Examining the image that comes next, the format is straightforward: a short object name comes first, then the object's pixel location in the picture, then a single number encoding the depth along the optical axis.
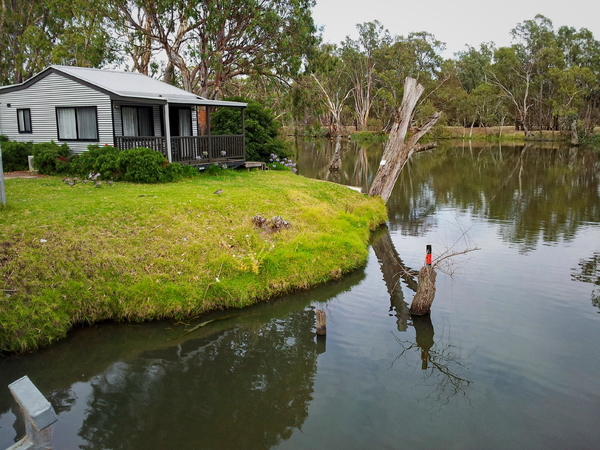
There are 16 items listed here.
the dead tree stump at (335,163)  35.22
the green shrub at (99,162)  18.03
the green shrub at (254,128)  26.27
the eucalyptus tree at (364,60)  75.19
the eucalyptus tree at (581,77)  61.69
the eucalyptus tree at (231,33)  27.86
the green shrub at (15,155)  21.03
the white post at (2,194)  12.28
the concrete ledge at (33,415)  3.93
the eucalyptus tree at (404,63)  72.75
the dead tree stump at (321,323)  9.62
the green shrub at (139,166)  17.89
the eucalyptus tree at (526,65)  67.50
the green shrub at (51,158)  19.28
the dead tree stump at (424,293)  10.34
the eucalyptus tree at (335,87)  70.75
